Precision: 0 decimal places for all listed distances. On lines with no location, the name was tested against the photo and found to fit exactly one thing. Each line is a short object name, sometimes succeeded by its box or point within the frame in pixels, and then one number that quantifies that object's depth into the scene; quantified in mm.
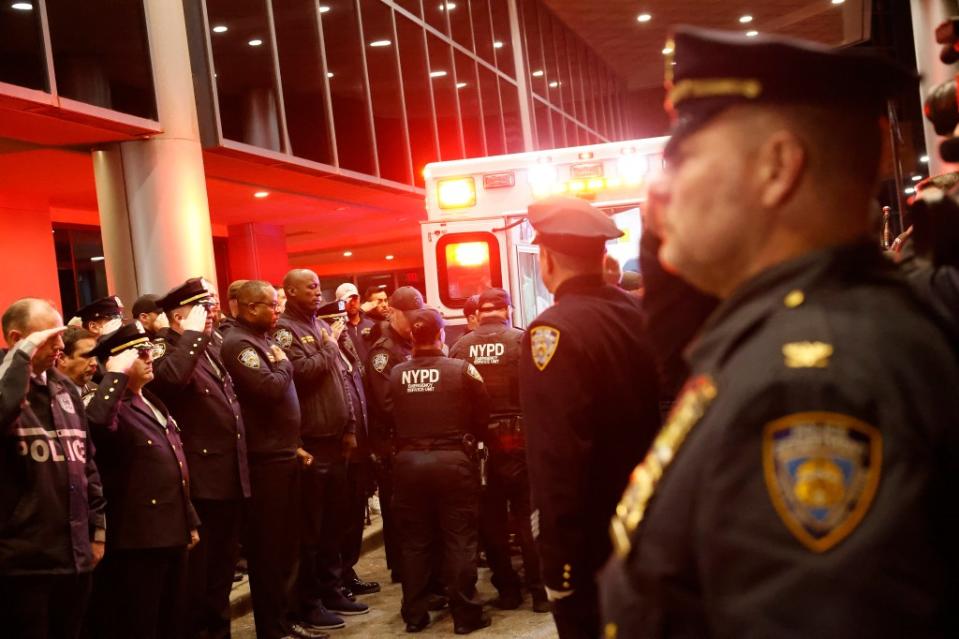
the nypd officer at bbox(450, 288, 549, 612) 6367
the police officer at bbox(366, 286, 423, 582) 6824
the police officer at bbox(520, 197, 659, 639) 2883
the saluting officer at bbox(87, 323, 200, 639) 4598
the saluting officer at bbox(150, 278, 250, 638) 5203
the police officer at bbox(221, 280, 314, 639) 5621
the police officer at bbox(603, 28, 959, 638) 992
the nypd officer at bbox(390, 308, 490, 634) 5906
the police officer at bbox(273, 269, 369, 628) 6219
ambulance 7207
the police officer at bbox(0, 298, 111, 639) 4047
